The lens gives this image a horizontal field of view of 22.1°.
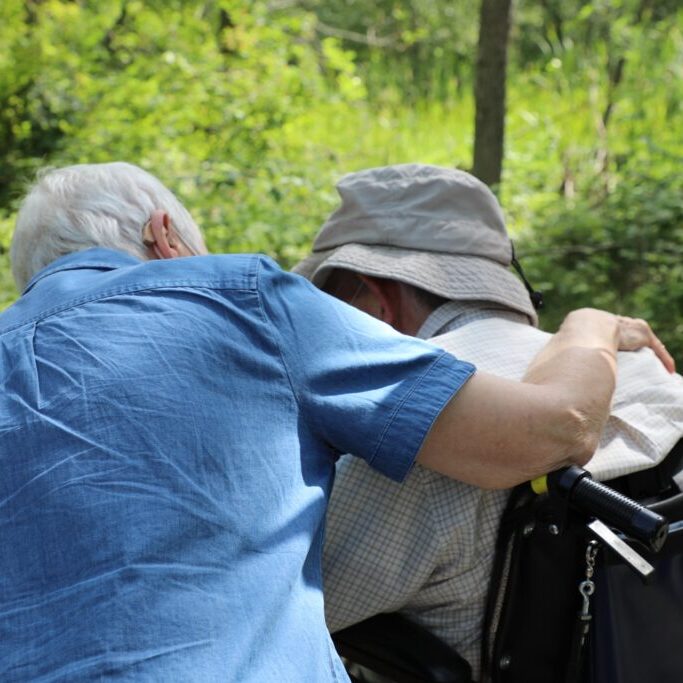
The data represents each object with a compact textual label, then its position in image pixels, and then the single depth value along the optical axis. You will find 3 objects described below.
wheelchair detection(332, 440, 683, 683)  1.68
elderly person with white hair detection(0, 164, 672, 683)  1.46
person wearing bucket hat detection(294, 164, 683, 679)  1.72
